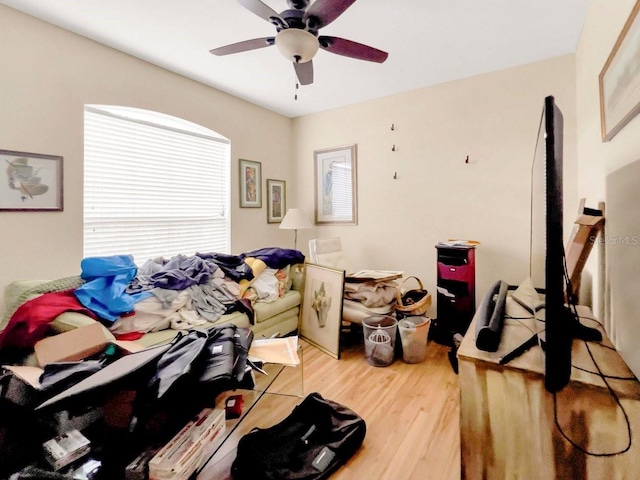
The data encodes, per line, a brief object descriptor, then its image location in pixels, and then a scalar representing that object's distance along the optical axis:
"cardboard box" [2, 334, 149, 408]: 1.07
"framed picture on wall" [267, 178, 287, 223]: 3.96
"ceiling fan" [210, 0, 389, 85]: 1.59
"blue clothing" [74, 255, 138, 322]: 1.89
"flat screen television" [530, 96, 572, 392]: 0.80
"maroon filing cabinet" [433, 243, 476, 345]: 2.65
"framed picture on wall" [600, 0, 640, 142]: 1.09
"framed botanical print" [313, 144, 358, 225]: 3.75
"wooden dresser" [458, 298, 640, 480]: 0.82
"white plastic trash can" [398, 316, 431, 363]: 2.45
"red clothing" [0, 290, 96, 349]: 1.61
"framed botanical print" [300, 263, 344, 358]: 2.67
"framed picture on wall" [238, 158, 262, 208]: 3.59
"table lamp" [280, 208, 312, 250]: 3.59
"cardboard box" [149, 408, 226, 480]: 1.06
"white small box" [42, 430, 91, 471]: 1.07
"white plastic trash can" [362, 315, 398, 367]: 2.45
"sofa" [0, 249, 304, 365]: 1.71
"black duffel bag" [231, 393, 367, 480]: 1.40
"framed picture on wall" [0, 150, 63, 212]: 1.96
